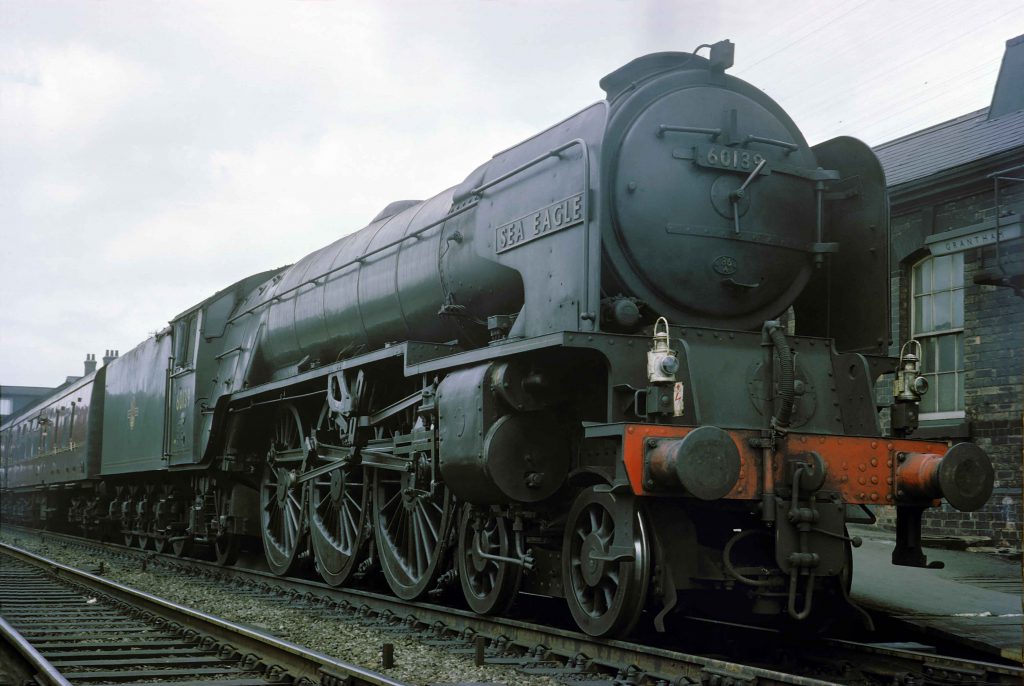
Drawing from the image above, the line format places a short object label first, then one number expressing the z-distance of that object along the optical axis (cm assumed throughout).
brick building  1037
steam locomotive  516
